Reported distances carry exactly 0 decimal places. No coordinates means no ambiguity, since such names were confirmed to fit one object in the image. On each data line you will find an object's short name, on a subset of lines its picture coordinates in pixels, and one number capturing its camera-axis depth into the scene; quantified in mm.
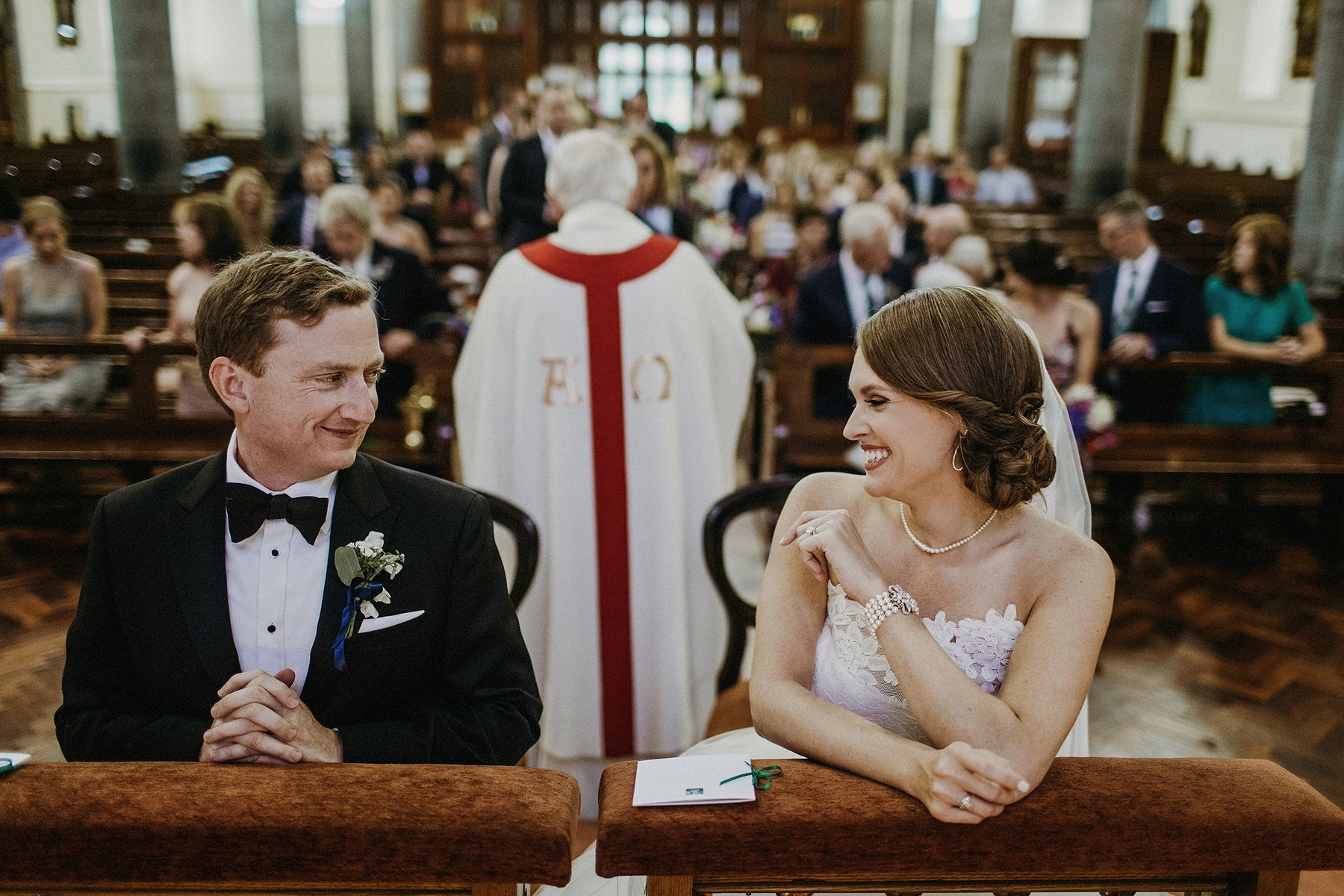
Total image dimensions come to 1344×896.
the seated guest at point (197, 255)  4637
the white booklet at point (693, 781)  1264
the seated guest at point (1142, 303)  4969
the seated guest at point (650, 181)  5246
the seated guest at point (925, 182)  11898
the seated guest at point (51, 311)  5043
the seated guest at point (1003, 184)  14352
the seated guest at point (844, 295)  4727
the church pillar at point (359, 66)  18812
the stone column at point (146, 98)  10484
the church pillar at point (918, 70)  18766
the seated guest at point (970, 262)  4773
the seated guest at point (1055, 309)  4352
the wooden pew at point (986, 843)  1219
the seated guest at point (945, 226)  5699
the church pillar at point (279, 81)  15594
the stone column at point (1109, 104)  11047
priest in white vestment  3082
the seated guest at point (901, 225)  7812
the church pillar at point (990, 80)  15422
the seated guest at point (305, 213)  7086
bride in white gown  1544
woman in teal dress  4980
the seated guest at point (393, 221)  7117
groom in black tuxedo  1558
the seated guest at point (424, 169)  12586
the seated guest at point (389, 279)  4215
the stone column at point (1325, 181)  8797
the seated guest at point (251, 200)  5797
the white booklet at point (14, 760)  1304
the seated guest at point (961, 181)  13078
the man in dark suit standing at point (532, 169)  6082
